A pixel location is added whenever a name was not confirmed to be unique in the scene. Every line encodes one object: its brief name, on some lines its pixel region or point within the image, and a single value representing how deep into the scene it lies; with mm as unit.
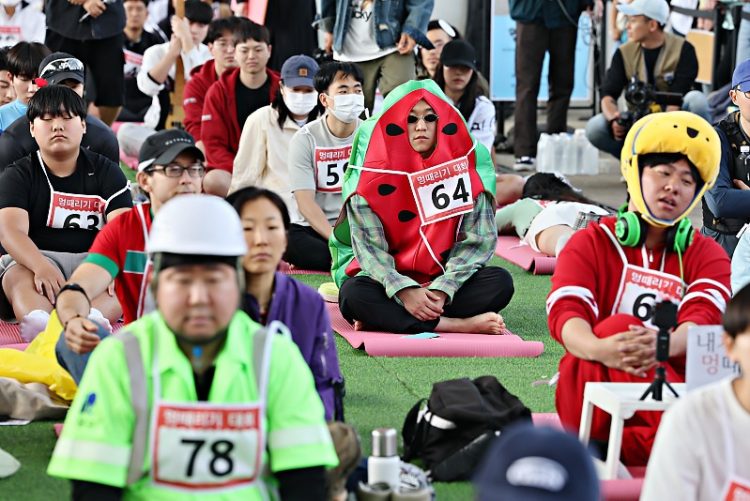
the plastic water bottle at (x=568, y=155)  19480
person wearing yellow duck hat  6965
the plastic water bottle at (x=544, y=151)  19306
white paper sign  6382
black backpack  7052
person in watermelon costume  10290
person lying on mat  13206
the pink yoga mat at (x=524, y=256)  13051
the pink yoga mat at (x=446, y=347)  9820
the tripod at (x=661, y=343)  6563
